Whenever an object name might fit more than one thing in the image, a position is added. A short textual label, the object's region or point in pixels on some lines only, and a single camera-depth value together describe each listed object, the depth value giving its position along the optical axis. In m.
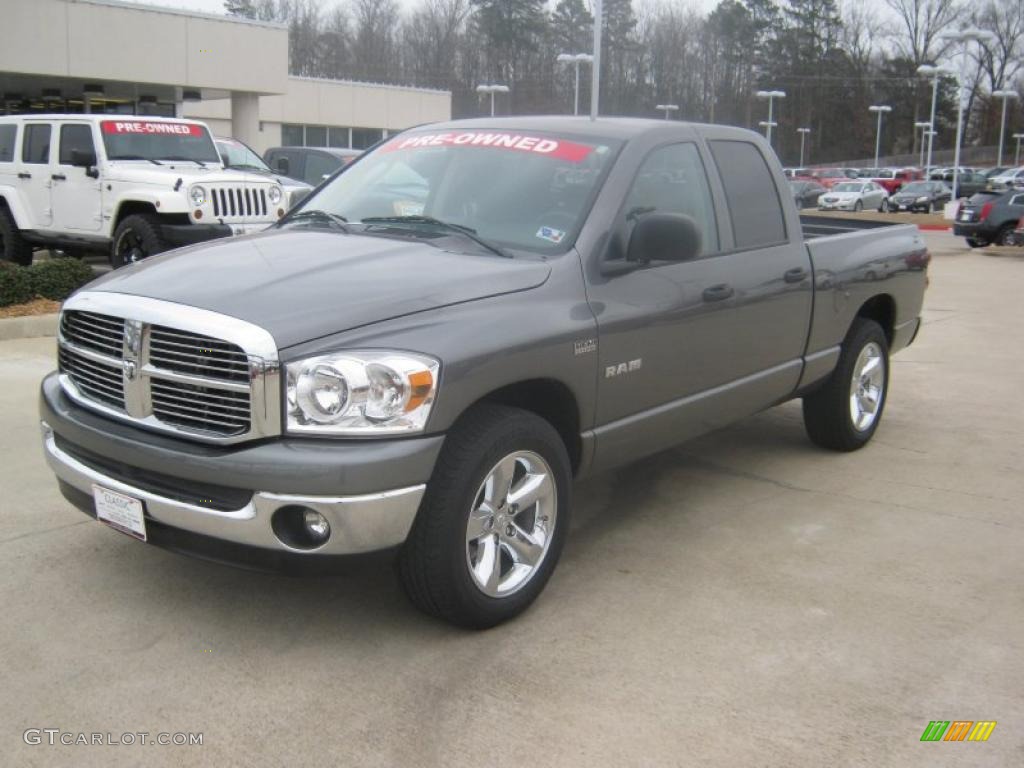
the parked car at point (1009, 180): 49.66
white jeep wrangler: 10.86
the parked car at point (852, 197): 41.16
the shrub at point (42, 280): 9.32
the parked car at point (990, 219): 22.83
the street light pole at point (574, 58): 36.79
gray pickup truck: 3.23
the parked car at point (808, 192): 40.23
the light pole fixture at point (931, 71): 42.43
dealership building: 22.45
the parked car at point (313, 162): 17.98
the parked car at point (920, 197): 43.25
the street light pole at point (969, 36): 30.20
